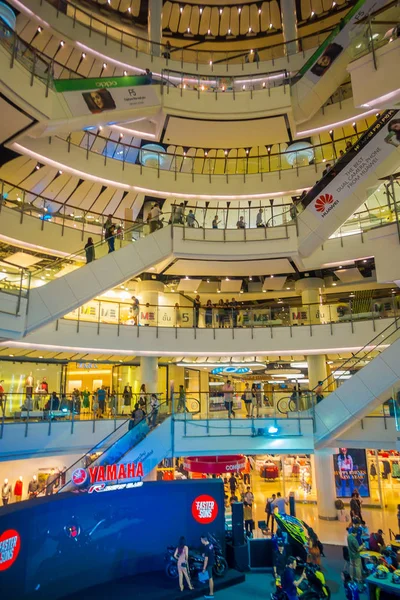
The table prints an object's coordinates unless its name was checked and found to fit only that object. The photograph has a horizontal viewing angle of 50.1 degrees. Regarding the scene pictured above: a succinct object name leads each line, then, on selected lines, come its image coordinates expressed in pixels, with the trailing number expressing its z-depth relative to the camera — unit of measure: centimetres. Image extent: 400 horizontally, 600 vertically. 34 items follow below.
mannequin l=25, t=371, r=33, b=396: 1785
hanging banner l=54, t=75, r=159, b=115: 1627
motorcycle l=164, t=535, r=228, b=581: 1091
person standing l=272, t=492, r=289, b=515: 1412
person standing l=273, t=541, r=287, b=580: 1105
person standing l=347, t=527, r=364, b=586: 1063
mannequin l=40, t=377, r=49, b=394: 1778
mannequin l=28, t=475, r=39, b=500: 1698
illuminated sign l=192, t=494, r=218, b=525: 1252
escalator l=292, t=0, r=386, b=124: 2016
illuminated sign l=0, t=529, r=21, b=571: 830
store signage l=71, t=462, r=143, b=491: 1098
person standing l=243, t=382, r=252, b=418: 1630
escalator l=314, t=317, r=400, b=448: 1347
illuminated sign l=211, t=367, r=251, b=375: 1780
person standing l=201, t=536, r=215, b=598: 1053
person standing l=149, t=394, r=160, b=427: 1515
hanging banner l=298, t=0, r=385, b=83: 1891
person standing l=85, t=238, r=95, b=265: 1472
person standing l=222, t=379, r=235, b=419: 1634
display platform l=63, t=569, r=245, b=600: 1007
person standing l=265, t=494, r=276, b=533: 1522
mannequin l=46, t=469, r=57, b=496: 1746
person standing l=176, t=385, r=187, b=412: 1616
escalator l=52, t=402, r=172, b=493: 1105
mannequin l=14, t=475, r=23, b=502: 1667
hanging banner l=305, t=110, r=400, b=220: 1566
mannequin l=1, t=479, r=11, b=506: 1605
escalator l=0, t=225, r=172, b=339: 1207
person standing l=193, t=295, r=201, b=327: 1970
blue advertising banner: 895
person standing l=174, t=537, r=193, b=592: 1045
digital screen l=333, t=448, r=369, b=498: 2141
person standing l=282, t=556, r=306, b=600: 860
